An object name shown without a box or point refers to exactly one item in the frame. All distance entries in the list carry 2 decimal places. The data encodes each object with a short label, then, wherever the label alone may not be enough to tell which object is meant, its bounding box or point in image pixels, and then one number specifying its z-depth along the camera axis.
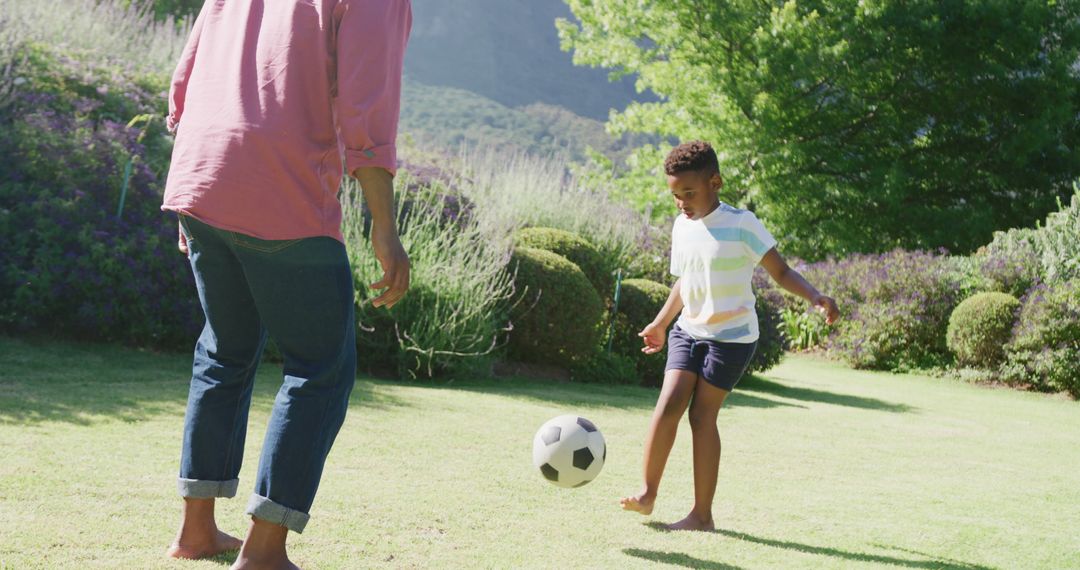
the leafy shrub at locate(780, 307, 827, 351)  16.97
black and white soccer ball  4.15
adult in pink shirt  2.51
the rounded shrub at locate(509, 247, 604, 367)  9.30
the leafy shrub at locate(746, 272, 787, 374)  10.91
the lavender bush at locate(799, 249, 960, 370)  14.98
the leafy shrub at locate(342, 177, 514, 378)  8.40
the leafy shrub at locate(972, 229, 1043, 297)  14.16
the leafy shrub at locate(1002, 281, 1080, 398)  12.32
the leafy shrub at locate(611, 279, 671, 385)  10.20
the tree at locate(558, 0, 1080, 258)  21.02
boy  4.06
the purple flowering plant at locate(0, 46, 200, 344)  7.59
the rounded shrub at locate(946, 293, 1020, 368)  13.38
